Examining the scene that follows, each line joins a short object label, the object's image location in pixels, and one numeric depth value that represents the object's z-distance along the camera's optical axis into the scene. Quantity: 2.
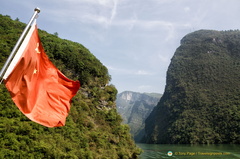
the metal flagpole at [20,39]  4.76
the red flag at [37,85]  5.34
